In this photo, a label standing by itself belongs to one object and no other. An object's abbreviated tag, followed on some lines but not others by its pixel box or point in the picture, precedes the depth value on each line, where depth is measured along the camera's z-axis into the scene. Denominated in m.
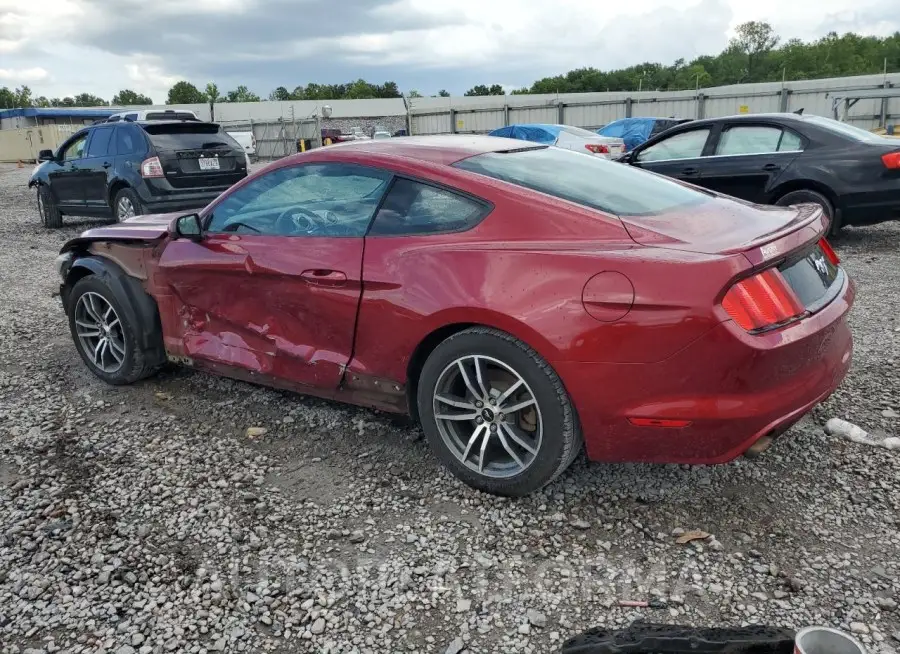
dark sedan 7.46
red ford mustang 2.59
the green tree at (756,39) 106.56
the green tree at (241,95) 114.54
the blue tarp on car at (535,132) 18.47
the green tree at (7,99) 103.69
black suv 10.09
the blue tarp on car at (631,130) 23.70
